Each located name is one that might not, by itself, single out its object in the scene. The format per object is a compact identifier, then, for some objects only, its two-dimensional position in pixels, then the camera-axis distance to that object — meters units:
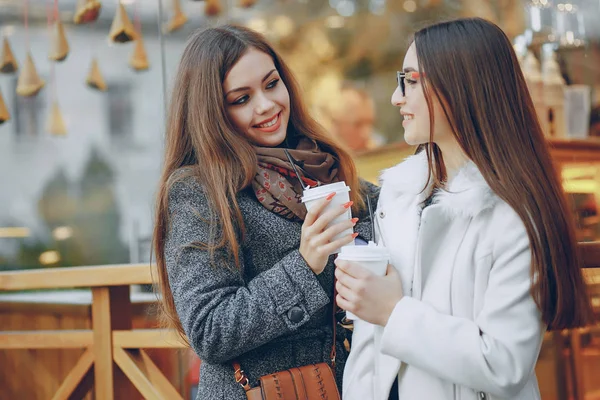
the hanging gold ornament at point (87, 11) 3.70
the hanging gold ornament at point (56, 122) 4.72
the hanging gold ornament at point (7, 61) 3.89
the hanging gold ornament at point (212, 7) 4.08
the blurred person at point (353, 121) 6.81
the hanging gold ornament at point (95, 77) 4.41
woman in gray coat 1.65
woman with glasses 1.35
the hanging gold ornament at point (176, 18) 3.94
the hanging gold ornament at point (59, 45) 3.91
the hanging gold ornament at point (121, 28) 3.59
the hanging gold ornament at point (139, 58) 4.29
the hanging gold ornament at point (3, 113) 3.88
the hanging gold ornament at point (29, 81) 3.94
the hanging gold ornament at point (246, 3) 3.74
